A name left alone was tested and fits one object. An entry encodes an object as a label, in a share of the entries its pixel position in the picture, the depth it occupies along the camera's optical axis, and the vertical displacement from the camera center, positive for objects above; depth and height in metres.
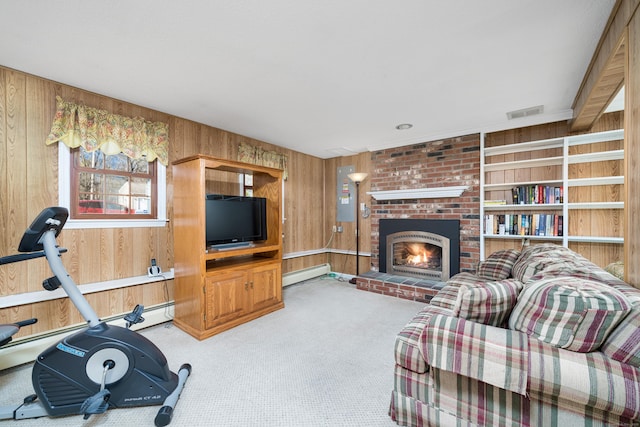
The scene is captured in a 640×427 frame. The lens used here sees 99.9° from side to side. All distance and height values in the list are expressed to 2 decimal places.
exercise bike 1.60 -0.96
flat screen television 2.96 -0.08
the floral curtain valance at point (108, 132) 2.38 +0.79
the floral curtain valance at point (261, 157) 3.87 +0.85
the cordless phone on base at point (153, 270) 2.88 -0.61
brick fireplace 3.75 +0.19
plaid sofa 1.06 -0.64
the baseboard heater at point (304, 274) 4.45 -1.10
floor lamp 4.44 -0.19
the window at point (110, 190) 2.47 +0.24
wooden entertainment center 2.66 -0.63
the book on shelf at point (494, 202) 3.52 +0.12
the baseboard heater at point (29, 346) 2.05 -1.06
